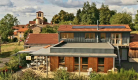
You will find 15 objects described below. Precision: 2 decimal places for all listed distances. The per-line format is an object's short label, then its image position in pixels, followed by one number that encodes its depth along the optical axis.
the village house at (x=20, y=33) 74.19
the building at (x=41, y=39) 29.81
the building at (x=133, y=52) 24.21
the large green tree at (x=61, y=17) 90.61
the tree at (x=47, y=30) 50.67
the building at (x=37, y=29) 63.58
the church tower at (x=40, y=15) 109.53
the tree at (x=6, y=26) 61.44
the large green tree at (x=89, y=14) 70.44
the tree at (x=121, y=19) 57.94
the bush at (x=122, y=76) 11.86
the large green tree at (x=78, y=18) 72.81
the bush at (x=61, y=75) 14.70
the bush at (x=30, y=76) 14.28
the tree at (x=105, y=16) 71.31
